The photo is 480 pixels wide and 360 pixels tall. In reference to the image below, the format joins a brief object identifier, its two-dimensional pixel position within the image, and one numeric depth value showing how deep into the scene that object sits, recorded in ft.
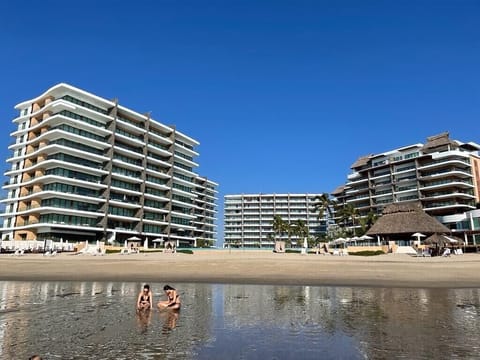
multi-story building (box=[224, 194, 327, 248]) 549.95
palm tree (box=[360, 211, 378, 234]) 282.36
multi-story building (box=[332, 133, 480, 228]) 273.83
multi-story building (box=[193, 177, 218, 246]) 451.12
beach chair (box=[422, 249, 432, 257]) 137.79
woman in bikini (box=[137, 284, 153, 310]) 47.01
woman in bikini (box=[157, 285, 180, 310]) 47.60
